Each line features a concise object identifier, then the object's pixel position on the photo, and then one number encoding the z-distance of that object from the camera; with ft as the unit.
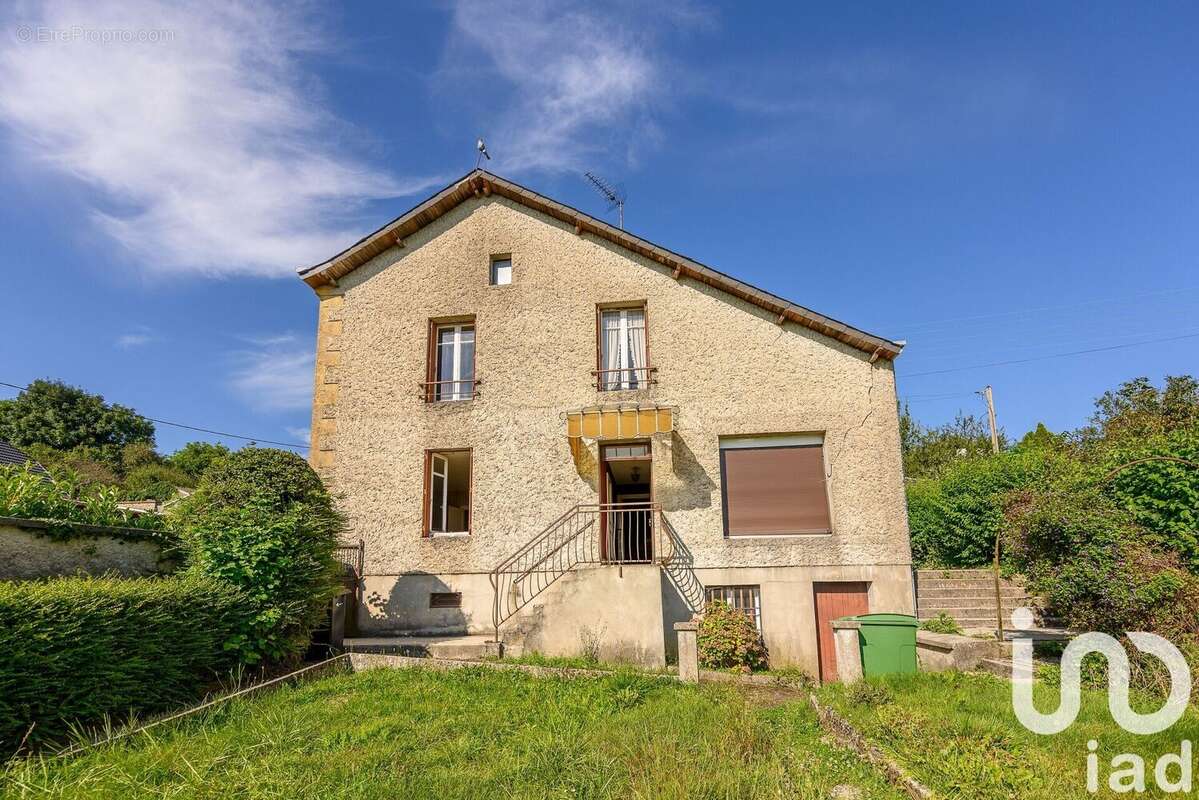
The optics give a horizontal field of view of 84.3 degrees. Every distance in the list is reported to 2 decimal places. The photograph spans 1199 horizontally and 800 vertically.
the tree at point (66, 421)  127.13
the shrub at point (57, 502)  24.27
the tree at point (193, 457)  144.56
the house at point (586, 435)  36.63
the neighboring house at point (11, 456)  59.53
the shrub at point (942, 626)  39.11
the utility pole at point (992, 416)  96.95
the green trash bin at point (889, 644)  28.14
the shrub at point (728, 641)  32.94
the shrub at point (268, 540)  26.81
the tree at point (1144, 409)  66.85
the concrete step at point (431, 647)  32.89
